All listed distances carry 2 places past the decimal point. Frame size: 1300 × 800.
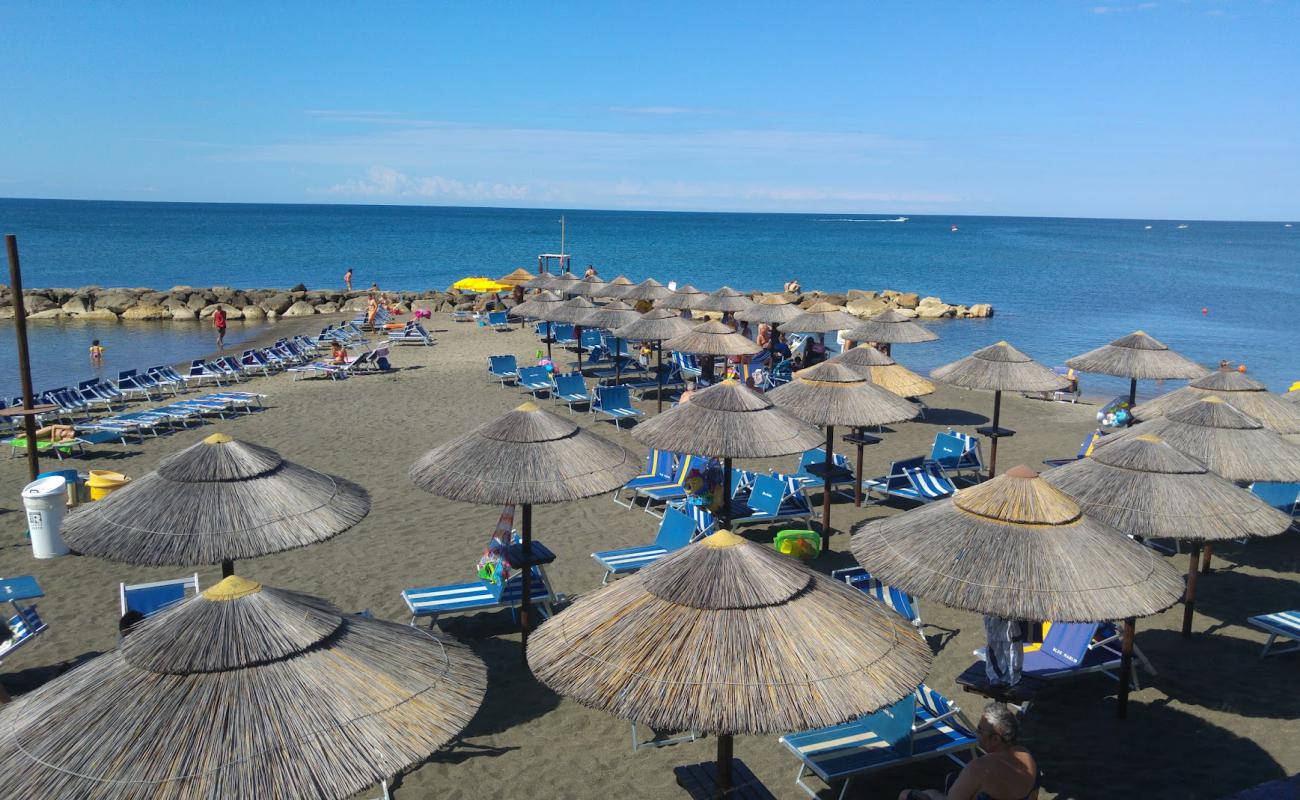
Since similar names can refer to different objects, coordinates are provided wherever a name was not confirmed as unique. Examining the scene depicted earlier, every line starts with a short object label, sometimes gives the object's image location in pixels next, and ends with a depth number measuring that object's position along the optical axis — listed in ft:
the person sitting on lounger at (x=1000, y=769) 14.33
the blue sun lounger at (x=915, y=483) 35.68
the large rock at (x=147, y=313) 118.32
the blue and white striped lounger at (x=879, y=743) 17.42
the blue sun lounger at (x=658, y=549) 27.89
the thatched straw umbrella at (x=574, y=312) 59.28
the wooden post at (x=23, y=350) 30.25
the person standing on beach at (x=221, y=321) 86.89
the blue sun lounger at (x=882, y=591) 23.06
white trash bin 29.68
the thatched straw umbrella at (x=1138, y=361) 39.60
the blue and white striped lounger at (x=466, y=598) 23.94
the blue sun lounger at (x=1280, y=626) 23.50
